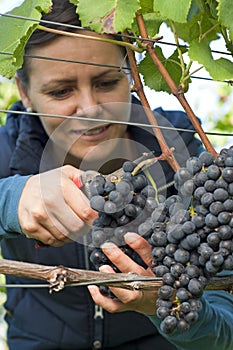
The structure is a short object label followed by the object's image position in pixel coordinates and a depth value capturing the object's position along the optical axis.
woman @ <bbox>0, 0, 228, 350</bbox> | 1.10
